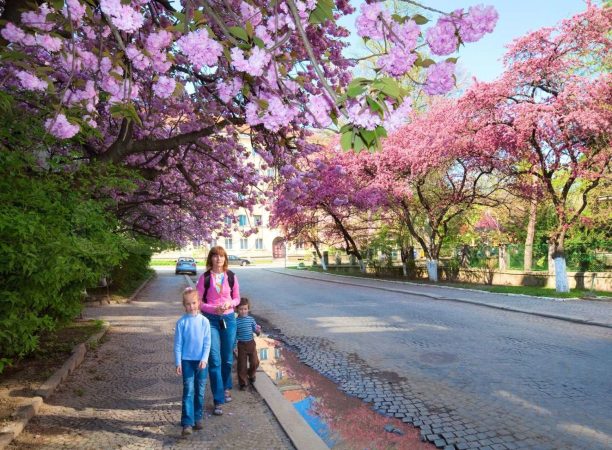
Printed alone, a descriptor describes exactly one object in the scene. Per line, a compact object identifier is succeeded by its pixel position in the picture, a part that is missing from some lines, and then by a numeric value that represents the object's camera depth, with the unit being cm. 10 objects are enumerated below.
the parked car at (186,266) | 4109
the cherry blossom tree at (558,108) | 1616
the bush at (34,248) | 432
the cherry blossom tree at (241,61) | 280
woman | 554
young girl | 461
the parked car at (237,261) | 6419
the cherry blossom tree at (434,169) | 1962
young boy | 632
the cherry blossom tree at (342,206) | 2467
